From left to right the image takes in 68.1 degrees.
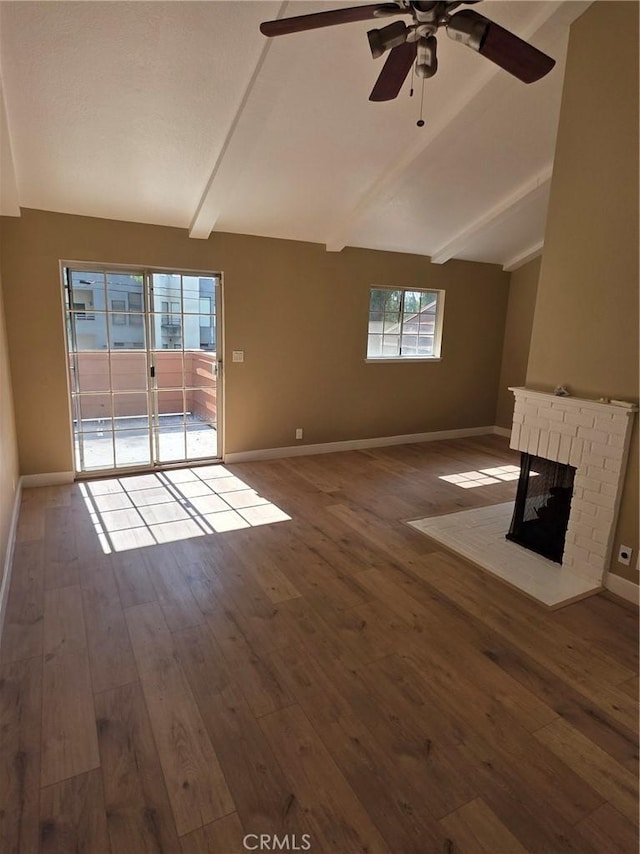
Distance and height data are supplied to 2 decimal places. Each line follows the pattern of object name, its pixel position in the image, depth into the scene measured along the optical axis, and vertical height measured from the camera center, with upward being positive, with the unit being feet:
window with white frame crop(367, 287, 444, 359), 19.93 +0.47
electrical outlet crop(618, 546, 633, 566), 9.41 -4.18
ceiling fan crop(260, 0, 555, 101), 5.87 +3.82
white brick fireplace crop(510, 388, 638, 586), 9.37 -2.42
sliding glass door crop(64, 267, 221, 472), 14.74 -1.26
